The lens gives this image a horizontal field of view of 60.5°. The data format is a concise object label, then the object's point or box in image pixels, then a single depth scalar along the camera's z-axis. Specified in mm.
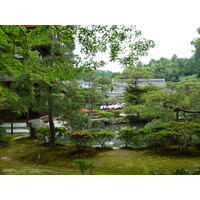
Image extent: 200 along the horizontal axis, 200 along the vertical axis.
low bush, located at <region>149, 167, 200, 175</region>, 2512
